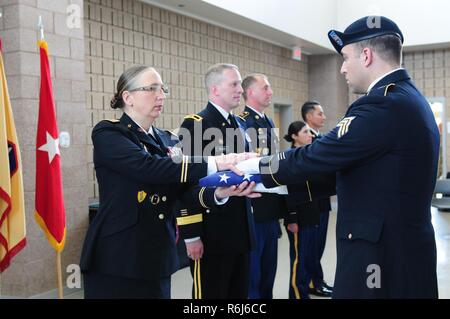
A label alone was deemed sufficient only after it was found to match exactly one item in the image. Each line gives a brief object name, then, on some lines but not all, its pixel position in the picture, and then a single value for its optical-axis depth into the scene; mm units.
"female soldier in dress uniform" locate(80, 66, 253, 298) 2010
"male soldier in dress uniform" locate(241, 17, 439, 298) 1647
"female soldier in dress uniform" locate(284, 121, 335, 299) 3811
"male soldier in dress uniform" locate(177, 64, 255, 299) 2635
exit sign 9383
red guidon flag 3293
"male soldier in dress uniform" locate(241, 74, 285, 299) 3498
